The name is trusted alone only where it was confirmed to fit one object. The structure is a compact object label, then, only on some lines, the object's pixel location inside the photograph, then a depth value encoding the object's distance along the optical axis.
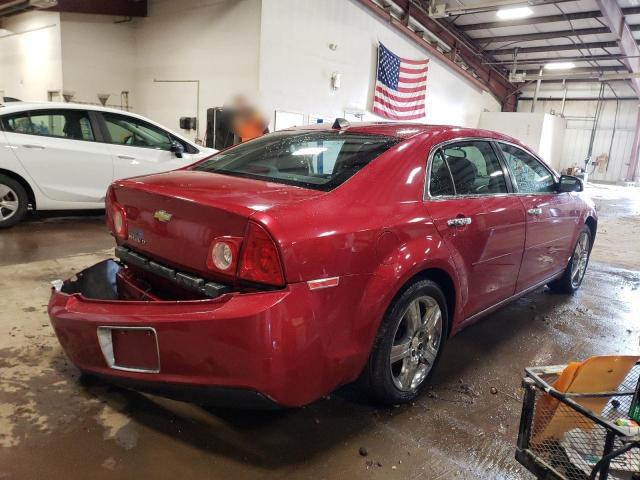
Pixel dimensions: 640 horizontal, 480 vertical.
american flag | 11.00
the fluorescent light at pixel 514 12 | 11.26
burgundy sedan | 1.59
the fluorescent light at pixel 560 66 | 15.92
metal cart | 1.46
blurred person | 8.19
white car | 5.00
